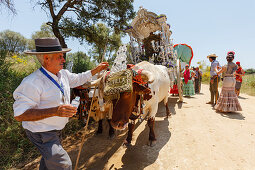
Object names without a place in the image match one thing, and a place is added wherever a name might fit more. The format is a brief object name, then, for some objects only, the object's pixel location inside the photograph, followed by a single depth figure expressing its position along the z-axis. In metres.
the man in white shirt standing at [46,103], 1.51
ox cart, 6.15
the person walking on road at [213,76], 6.29
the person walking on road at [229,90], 5.32
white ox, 2.37
